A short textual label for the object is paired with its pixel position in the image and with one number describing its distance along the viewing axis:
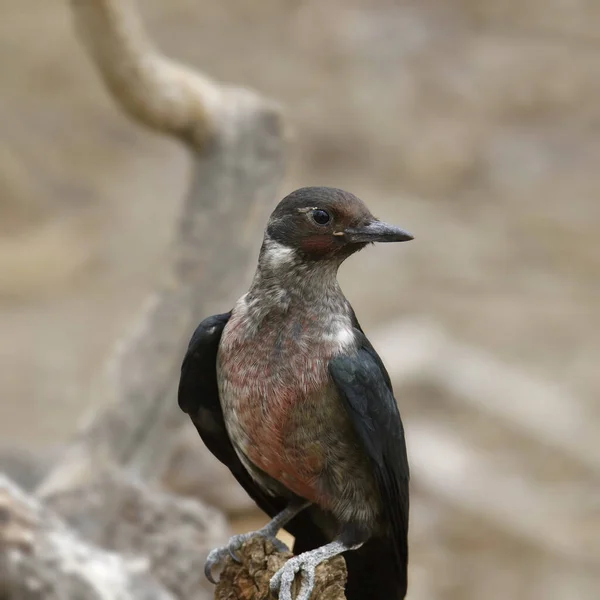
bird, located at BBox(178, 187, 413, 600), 6.42
